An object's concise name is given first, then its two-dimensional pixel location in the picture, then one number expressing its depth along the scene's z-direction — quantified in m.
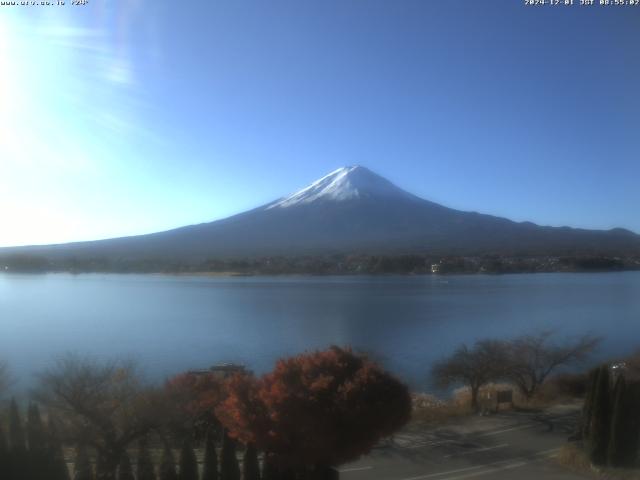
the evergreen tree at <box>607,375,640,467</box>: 6.32
